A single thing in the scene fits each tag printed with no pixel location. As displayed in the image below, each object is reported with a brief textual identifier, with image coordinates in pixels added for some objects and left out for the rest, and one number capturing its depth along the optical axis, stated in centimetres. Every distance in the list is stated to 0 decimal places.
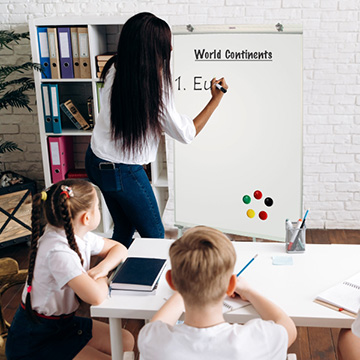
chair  180
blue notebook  159
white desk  146
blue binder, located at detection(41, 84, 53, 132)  342
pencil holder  183
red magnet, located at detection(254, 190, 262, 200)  262
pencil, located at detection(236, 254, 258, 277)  169
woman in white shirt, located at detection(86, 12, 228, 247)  209
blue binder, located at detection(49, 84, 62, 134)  341
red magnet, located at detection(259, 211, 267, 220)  262
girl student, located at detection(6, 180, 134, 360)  161
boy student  118
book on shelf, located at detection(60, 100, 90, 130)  350
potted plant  330
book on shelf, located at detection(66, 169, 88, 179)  362
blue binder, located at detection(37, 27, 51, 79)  335
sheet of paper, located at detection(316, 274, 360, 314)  148
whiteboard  247
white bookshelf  330
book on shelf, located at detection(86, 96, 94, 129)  351
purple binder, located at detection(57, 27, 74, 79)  333
